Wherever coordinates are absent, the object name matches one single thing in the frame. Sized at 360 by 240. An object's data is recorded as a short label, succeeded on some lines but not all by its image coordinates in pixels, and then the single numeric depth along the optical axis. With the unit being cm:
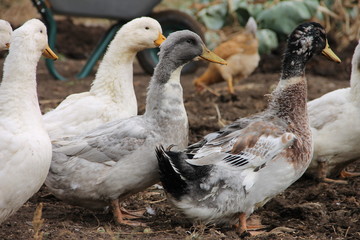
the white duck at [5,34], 1067
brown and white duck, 860
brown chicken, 1748
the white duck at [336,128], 1116
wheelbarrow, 1884
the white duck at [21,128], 777
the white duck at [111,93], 1081
